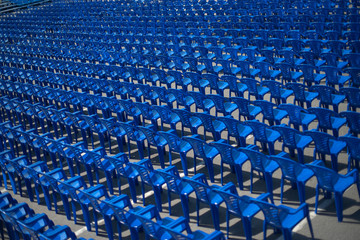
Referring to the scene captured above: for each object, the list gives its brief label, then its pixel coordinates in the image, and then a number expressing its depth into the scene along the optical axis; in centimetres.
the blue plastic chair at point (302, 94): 898
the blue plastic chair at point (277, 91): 934
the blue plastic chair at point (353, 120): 716
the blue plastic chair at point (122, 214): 613
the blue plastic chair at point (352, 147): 641
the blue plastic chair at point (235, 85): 1036
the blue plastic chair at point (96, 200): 657
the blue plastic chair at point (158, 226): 568
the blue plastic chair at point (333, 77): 955
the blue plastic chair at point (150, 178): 718
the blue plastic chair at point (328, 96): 850
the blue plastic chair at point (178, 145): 803
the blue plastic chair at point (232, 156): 716
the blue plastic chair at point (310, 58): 1102
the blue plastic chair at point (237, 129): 805
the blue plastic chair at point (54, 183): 757
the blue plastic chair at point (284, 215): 529
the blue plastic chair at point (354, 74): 917
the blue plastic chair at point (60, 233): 605
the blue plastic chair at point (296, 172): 618
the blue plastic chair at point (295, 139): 715
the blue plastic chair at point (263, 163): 668
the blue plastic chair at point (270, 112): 839
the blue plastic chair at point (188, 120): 900
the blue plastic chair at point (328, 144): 666
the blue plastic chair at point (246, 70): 1135
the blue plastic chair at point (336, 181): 577
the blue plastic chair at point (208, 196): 621
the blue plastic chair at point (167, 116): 944
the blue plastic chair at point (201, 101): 977
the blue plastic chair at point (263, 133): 757
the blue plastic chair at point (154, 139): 854
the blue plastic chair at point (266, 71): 1102
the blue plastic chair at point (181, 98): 1026
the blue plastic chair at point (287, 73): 1052
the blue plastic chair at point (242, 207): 578
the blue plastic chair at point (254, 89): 991
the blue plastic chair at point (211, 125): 852
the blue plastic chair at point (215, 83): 1097
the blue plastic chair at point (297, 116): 788
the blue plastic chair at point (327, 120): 742
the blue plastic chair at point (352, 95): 814
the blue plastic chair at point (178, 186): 668
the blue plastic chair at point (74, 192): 706
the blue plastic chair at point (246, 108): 895
